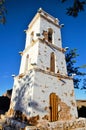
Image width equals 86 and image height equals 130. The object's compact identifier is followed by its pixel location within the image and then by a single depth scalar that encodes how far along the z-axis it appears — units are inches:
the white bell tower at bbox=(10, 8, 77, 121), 262.4
